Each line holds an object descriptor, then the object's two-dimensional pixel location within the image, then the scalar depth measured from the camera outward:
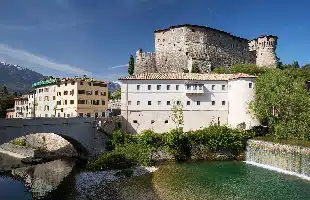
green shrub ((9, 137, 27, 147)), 41.63
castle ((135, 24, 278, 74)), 56.06
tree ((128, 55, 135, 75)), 61.97
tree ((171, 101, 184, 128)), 36.12
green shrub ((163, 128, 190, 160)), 30.64
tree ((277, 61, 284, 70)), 64.44
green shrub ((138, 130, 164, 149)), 30.75
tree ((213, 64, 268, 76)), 49.24
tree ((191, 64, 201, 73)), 53.44
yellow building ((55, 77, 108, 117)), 43.63
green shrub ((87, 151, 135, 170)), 26.84
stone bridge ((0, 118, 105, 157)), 21.69
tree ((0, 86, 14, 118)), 66.11
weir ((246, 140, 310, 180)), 24.59
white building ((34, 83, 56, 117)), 49.18
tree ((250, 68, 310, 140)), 30.50
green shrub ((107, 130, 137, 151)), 31.26
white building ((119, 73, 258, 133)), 35.59
